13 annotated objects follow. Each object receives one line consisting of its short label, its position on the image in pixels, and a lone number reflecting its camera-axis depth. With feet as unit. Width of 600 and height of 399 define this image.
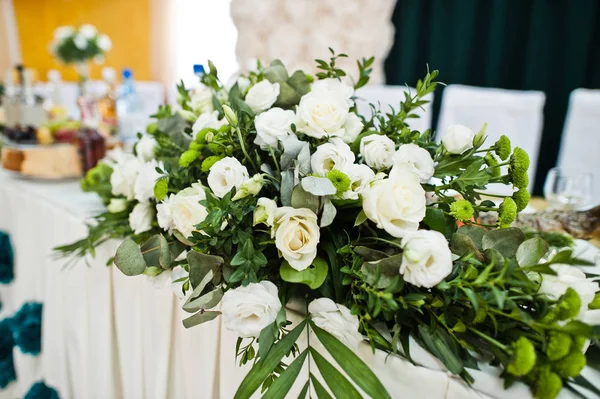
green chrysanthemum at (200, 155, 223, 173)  2.01
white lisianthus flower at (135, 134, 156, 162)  2.83
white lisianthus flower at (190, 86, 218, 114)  2.73
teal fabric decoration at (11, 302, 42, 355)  3.81
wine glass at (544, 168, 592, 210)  3.55
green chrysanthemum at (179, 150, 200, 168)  2.11
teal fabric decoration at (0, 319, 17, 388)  4.14
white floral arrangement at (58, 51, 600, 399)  1.52
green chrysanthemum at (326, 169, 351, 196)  1.70
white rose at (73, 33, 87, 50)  17.30
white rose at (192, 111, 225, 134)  2.37
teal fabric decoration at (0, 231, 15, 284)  4.34
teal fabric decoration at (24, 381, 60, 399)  3.70
